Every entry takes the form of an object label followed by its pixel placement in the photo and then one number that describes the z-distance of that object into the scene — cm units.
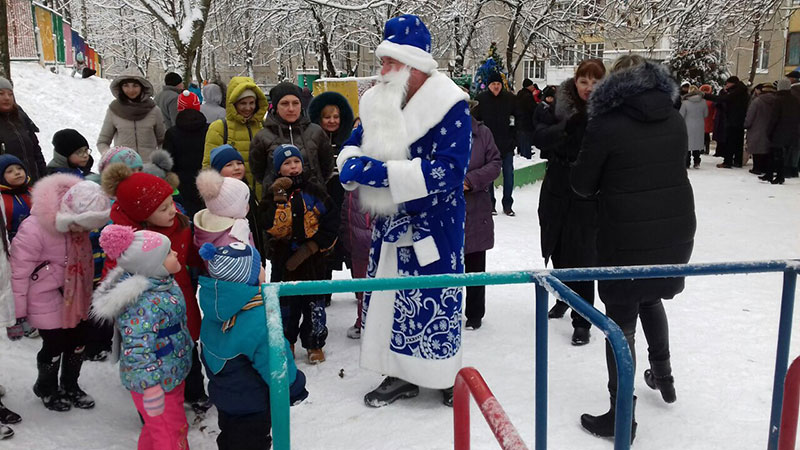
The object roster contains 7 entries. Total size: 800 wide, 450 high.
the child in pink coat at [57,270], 301
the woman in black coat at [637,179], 286
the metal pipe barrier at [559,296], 138
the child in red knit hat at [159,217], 279
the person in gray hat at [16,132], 510
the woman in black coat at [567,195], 388
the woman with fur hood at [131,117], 528
